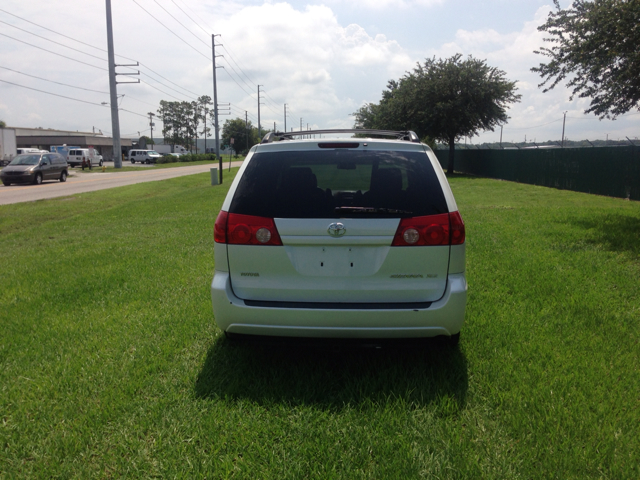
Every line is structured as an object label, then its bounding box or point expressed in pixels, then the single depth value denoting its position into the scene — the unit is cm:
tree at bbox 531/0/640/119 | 966
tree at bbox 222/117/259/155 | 12406
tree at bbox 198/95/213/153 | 12175
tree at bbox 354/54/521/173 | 3756
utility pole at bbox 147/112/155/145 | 13116
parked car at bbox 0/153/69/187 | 2658
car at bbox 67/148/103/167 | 5202
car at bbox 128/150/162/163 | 6925
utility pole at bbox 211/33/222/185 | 6481
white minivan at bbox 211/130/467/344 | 338
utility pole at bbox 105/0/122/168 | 4303
